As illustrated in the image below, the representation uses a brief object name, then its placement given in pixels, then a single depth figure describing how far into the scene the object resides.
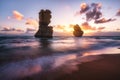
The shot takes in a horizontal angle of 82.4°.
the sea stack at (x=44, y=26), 47.45
